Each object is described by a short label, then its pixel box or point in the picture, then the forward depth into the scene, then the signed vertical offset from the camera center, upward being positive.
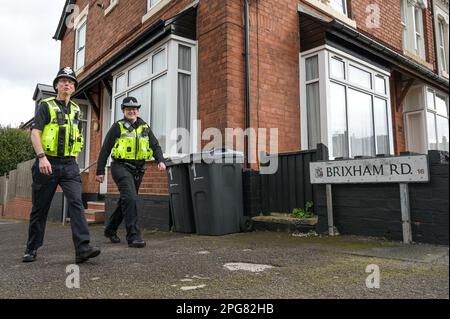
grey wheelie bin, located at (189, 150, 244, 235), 5.43 +0.08
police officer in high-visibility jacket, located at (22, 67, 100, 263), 3.80 +0.37
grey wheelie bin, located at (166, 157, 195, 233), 5.81 +0.06
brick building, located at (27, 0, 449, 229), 6.63 +2.34
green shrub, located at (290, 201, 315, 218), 5.56 -0.23
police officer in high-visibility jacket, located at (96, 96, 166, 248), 4.79 +0.53
